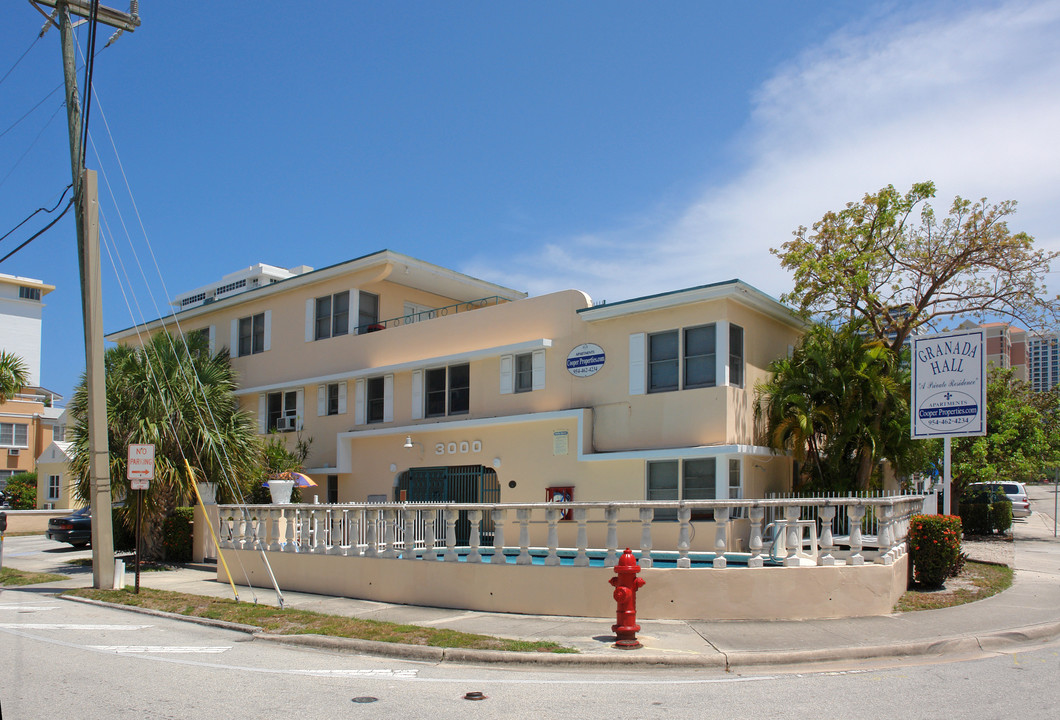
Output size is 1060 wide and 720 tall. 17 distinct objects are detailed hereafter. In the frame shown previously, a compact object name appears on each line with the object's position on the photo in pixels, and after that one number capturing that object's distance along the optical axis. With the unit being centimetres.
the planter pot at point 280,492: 1864
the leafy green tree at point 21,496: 4338
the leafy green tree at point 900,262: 2047
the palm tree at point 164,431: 1975
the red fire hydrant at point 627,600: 955
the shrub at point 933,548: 1323
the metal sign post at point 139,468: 1579
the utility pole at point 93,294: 1619
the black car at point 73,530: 2527
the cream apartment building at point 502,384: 1823
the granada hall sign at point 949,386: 1473
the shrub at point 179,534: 2077
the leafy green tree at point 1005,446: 2561
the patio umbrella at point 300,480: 2108
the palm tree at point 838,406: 1852
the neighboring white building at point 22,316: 6406
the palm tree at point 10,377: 3333
